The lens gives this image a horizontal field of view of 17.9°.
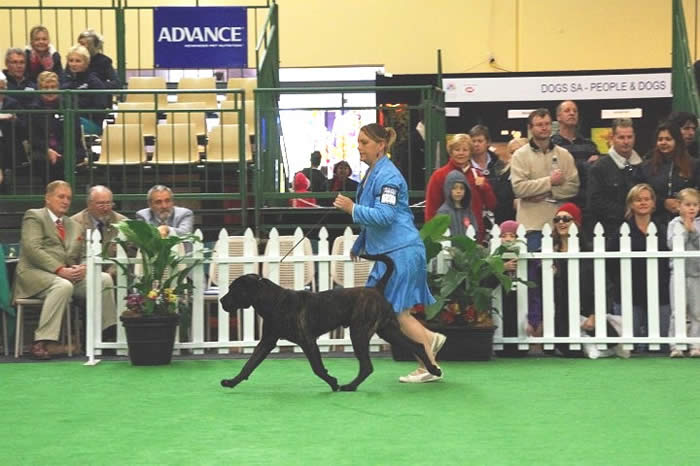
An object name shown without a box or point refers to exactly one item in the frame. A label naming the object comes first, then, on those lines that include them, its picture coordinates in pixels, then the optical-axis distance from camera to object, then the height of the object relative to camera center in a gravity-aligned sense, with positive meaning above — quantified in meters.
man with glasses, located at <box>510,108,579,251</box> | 15.94 +0.32
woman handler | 12.48 -0.07
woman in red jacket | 15.49 +0.28
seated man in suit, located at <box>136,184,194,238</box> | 16.39 +0.09
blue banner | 22.80 +1.93
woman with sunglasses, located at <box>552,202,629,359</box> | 15.53 -0.48
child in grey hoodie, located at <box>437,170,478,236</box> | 15.43 +0.11
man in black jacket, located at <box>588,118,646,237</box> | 15.94 +0.28
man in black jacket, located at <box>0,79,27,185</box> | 18.48 +0.73
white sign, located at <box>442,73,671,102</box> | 25.84 +1.54
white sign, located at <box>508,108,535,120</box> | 25.87 +1.25
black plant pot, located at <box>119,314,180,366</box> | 14.71 -0.75
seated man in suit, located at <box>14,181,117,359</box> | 15.71 -0.28
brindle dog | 12.40 -0.50
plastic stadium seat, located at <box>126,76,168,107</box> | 22.95 +1.48
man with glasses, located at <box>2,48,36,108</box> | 20.24 +1.46
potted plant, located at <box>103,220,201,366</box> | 14.74 -0.47
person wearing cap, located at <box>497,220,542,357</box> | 15.41 -0.60
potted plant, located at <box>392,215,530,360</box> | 14.69 -0.49
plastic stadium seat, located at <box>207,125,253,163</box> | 19.09 +0.69
